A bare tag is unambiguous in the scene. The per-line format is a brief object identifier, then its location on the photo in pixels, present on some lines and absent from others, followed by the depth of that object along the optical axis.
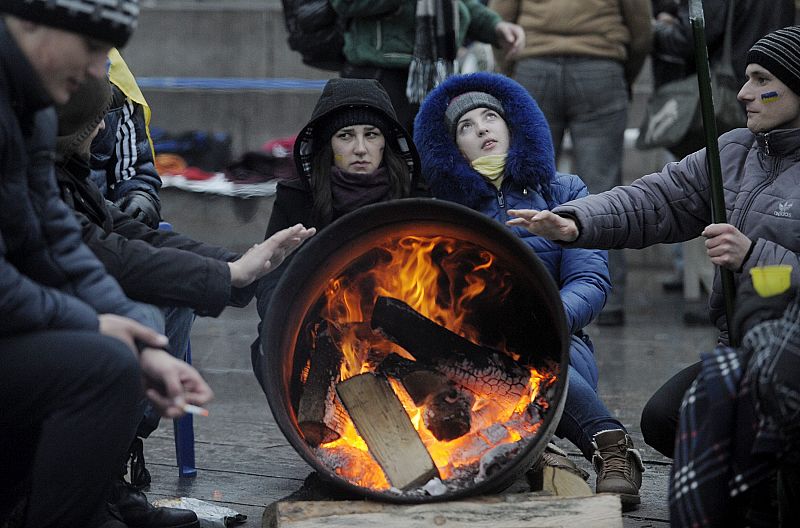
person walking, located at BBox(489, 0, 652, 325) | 12.94
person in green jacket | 10.97
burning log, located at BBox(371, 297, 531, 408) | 7.09
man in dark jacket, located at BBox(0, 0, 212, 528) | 5.17
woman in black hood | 8.44
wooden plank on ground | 6.12
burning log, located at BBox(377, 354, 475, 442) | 7.04
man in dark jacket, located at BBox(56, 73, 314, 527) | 6.46
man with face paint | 6.65
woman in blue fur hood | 7.78
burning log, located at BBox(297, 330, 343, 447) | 6.89
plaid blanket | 5.54
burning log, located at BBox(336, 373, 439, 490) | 6.54
